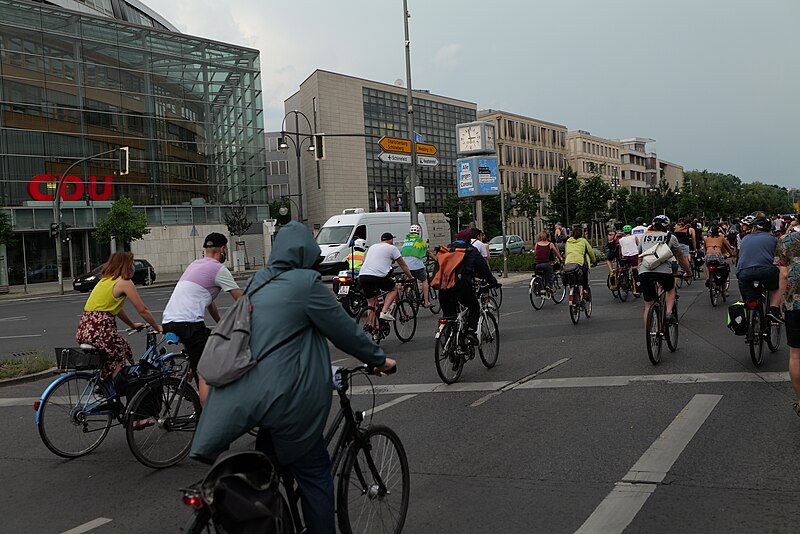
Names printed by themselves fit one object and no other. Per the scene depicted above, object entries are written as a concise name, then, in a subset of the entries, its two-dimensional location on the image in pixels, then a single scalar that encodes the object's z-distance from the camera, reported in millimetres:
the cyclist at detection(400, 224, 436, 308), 14312
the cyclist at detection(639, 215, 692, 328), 8938
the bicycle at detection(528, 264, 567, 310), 15867
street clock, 30375
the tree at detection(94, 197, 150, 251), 37438
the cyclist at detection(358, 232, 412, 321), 10922
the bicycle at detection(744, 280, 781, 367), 8000
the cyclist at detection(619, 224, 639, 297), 16094
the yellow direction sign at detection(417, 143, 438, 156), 24297
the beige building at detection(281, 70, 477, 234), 81625
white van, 26906
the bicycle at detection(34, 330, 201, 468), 5648
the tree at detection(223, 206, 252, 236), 50438
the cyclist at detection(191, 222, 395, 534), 2855
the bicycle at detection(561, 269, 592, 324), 12984
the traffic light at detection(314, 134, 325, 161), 24270
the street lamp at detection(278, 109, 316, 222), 25869
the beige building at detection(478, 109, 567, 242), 98750
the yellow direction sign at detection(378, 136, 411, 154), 22203
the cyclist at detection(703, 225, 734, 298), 14015
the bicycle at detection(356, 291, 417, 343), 10977
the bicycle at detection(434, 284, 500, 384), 7898
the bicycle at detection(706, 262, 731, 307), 14531
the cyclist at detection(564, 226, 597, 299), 13641
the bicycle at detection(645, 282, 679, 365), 8422
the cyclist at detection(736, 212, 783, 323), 8172
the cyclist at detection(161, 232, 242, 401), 5938
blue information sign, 30094
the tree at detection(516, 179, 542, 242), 75500
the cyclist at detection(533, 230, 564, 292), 15488
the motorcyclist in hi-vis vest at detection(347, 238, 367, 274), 14120
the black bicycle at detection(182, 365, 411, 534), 3387
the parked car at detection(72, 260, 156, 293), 32906
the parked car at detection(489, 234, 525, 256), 46188
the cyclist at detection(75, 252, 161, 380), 5930
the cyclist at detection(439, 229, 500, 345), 8141
